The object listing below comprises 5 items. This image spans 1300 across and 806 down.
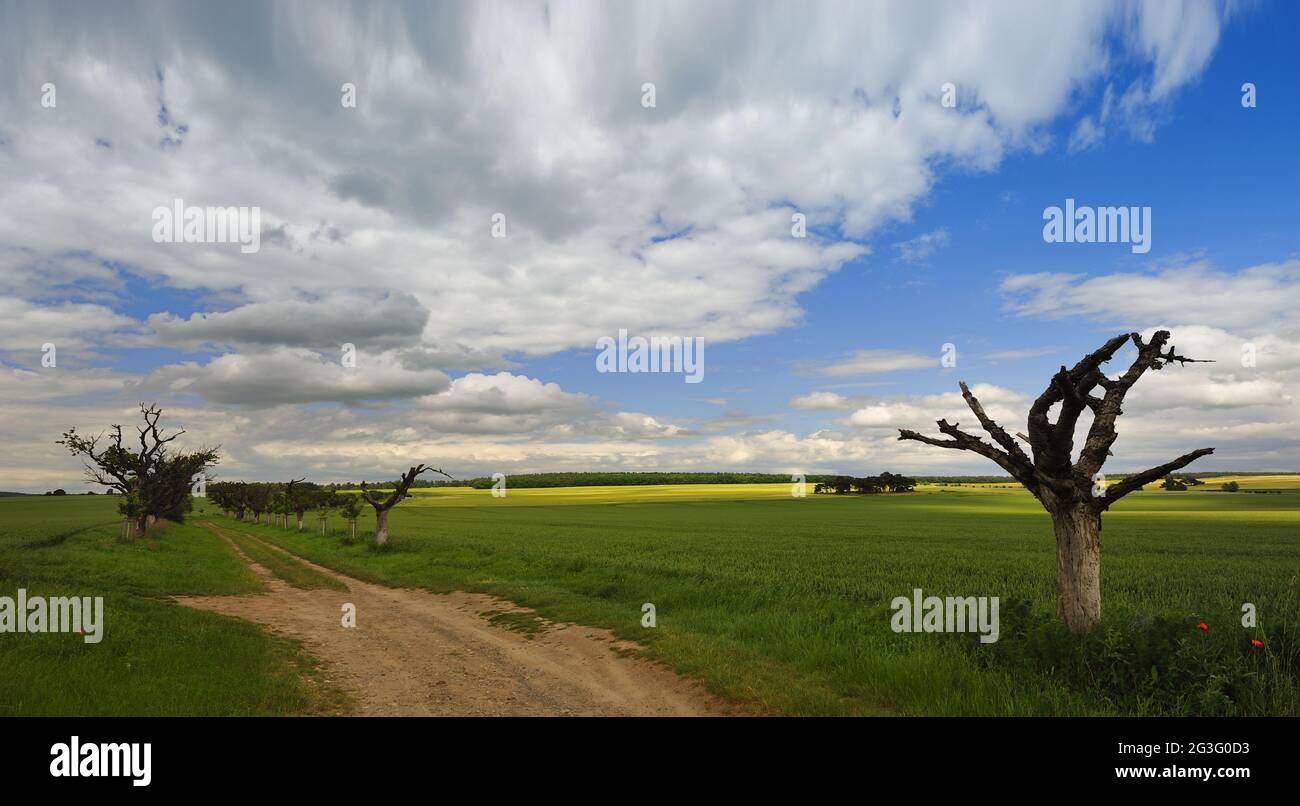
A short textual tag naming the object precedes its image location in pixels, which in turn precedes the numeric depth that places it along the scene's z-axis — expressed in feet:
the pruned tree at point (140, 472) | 126.94
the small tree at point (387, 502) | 111.75
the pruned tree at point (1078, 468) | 32.19
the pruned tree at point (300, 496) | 197.92
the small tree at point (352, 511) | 143.54
